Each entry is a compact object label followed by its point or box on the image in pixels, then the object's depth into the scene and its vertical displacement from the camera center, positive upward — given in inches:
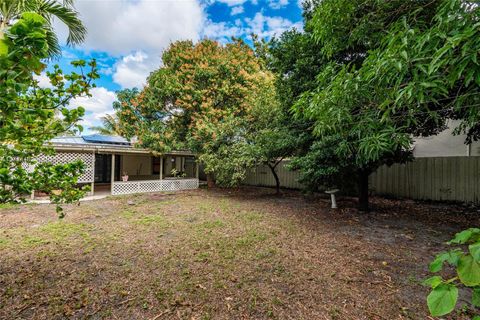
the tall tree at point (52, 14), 113.6 +106.5
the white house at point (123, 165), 357.1 -8.3
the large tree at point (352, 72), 87.4 +41.8
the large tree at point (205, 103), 350.3 +107.4
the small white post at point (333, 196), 251.1 -37.9
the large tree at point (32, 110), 46.6 +14.9
